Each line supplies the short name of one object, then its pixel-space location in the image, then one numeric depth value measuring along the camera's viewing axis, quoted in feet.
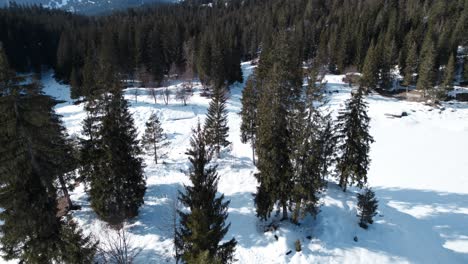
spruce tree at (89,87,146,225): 68.18
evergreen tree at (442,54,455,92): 187.43
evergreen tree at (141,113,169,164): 114.12
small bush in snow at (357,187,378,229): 64.08
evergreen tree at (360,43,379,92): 197.37
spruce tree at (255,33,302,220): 60.90
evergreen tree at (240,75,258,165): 114.42
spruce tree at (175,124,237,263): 41.68
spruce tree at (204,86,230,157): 120.47
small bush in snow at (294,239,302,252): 60.23
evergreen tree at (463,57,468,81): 221.17
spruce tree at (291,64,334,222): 61.52
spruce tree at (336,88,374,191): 75.92
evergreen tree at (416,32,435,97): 189.37
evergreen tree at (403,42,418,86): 208.46
